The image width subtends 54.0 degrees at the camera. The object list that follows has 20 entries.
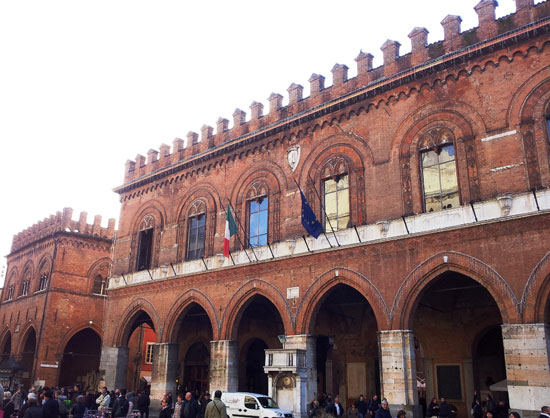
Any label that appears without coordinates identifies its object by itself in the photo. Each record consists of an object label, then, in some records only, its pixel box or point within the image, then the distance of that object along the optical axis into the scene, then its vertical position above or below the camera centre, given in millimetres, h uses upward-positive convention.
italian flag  17344 +4475
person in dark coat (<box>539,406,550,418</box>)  8827 -465
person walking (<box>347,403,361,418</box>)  15320 -970
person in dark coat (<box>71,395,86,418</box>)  12797 -827
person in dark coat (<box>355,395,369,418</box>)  15742 -823
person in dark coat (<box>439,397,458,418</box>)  13641 -745
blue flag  15445 +4261
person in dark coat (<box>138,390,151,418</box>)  15803 -814
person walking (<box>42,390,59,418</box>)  9477 -637
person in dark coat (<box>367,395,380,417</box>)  14656 -735
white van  14375 -813
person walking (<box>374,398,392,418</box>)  10859 -660
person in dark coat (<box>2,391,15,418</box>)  11344 -792
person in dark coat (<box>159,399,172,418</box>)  10781 -738
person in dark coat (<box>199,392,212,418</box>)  13977 -725
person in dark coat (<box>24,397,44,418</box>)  8559 -614
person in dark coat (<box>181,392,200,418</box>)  11225 -690
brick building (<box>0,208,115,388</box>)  28578 +3482
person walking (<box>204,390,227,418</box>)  9561 -589
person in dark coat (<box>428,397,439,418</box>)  14768 -790
